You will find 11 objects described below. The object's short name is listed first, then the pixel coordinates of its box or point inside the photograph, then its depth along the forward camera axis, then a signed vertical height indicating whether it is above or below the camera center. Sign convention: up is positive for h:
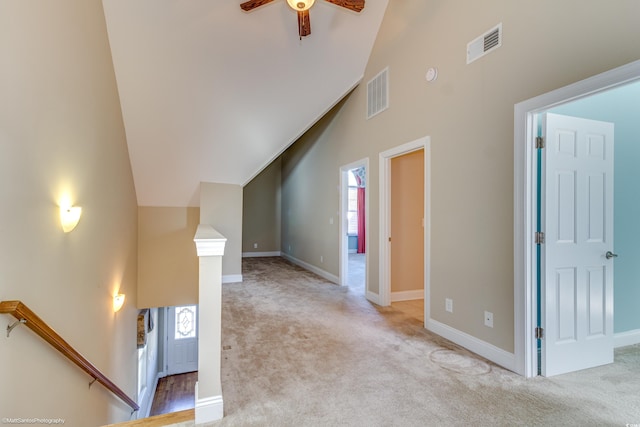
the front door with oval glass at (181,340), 7.34 -3.13
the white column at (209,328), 1.78 -0.71
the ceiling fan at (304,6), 2.69 +1.89
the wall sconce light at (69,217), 2.32 -0.03
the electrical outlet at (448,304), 2.92 -0.91
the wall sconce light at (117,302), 3.70 -1.13
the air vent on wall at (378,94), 3.91 +1.63
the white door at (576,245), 2.23 -0.25
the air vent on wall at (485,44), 2.45 +1.45
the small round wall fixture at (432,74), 3.07 +1.44
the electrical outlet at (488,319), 2.51 -0.90
